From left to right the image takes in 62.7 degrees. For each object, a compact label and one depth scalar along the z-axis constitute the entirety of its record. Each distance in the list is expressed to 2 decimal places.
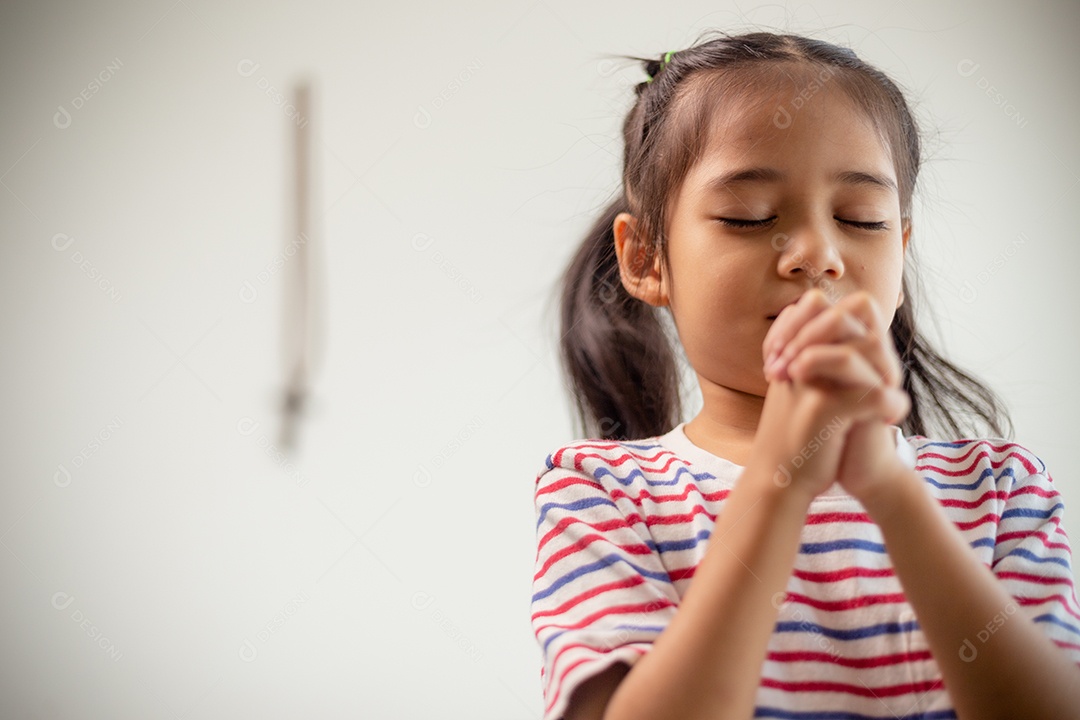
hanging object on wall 1.24
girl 0.56
